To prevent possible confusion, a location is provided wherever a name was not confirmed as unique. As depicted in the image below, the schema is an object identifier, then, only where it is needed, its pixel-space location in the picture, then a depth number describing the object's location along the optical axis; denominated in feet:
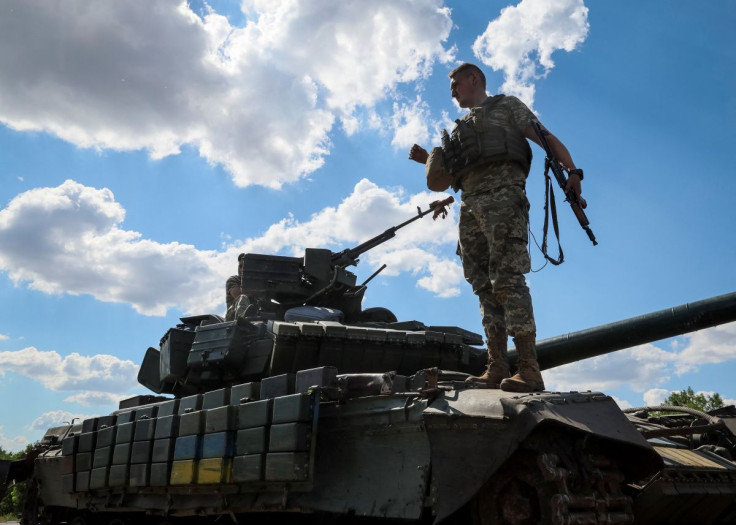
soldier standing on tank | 16.11
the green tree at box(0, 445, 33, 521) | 77.44
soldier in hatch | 26.43
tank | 13.24
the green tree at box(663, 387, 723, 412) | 81.92
